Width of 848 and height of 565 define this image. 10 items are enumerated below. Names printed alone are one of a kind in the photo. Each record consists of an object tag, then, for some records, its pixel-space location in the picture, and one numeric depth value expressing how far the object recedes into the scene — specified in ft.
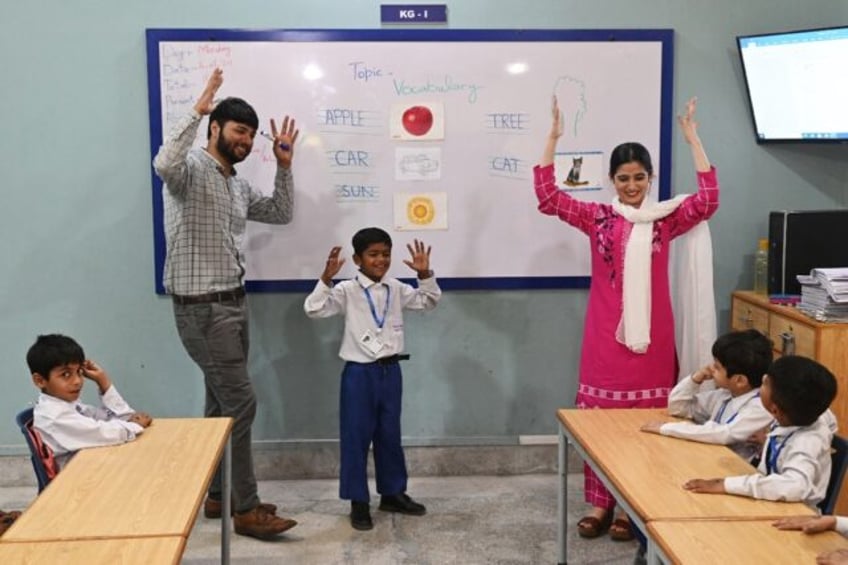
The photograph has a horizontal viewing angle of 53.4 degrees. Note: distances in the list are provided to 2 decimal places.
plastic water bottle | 12.85
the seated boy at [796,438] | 6.81
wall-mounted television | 11.91
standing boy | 11.28
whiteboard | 12.46
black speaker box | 11.77
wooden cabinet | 10.44
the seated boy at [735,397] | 8.14
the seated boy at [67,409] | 8.07
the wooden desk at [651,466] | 6.64
